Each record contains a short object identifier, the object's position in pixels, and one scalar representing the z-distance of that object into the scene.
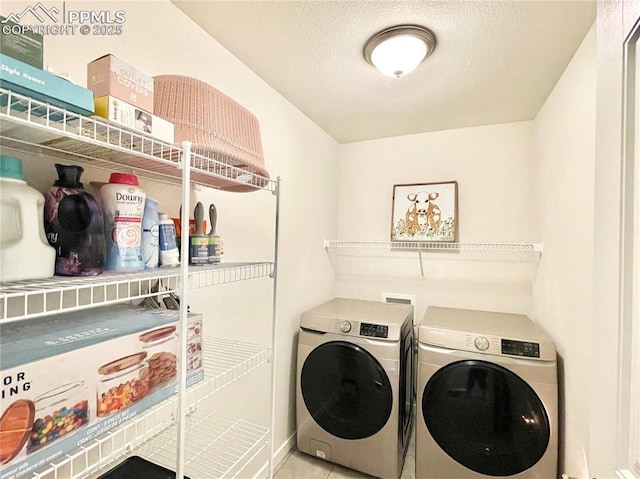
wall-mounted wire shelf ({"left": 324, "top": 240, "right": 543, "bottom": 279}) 2.20
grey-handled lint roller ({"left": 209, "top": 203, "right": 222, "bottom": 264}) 1.07
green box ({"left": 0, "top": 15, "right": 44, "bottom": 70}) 0.50
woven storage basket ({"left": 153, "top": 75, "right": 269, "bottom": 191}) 0.85
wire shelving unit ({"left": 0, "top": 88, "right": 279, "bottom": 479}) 0.59
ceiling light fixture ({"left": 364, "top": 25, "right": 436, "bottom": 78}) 1.28
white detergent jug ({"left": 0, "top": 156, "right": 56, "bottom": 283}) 0.57
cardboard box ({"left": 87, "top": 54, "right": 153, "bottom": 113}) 0.66
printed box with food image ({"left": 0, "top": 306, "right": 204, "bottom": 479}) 0.54
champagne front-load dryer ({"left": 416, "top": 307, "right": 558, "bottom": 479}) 1.47
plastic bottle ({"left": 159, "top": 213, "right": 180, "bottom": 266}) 0.90
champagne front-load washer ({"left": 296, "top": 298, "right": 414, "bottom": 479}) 1.72
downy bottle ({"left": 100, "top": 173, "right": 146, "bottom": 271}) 0.74
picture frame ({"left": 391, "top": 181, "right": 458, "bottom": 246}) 2.35
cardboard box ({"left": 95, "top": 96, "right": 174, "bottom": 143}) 0.65
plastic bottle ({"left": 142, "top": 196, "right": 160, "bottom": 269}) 0.83
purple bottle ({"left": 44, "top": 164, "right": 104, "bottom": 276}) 0.66
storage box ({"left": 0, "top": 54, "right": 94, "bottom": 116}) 0.49
